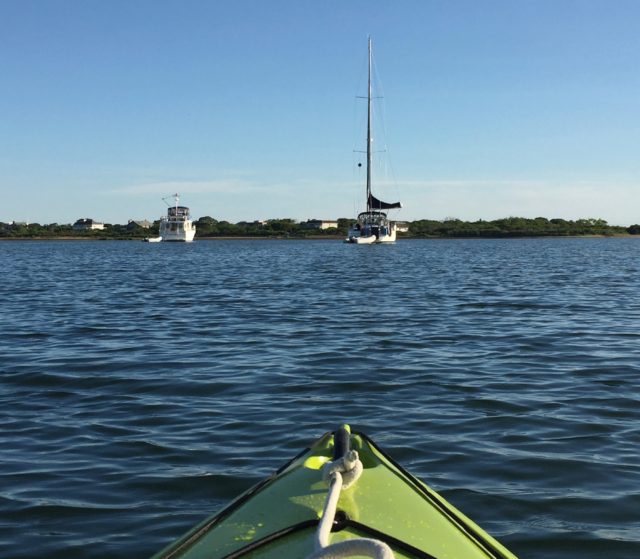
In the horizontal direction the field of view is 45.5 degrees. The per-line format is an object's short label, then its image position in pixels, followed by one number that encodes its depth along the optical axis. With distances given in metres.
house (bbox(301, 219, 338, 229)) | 190.90
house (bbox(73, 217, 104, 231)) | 186.06
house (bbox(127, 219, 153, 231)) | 190.35
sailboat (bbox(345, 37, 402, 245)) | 72.75
